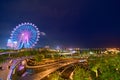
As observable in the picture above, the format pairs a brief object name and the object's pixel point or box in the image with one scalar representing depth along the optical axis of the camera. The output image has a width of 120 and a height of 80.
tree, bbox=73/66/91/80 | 13.32
